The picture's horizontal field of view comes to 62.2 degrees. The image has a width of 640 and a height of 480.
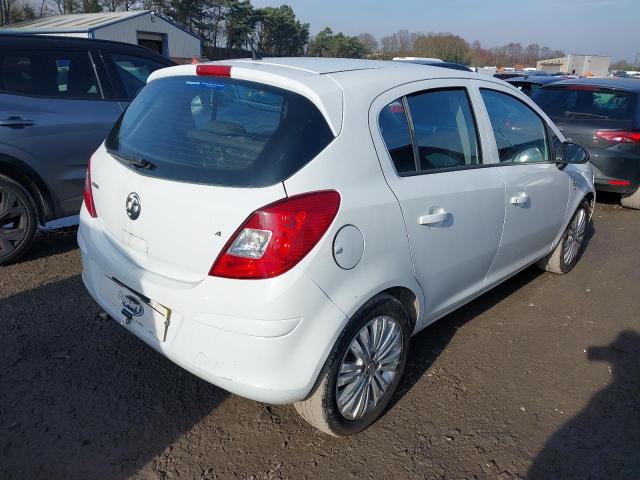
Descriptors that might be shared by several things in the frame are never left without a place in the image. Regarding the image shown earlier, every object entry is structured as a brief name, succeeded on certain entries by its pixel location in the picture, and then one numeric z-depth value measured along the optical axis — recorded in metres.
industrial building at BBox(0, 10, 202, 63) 30.44
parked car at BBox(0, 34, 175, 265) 4.05
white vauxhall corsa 2.06
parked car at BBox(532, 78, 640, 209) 6.36
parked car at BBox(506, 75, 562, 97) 11.63
